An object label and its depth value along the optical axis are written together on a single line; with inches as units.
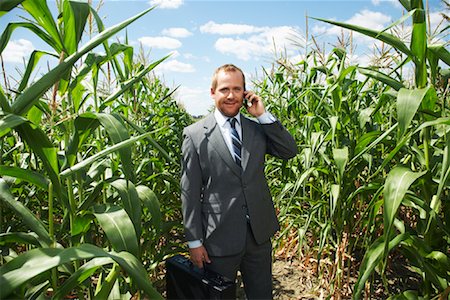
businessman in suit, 72.6
